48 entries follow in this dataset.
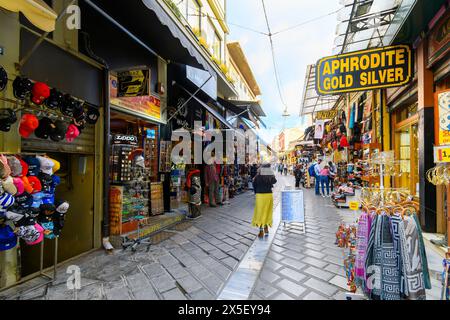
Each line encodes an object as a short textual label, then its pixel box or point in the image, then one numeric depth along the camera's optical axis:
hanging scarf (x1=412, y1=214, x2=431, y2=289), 2.50
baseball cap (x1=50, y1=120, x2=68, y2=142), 3.56
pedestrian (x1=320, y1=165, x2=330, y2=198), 12.05
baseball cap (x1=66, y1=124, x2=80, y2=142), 3.80
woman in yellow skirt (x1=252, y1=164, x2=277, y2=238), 5.48
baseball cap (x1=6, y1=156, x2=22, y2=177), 2.74
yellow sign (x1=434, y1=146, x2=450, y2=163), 3.11
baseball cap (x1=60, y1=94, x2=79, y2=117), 3.71
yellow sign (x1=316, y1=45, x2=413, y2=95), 5.62
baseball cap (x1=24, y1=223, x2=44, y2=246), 2.95
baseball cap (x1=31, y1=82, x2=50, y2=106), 3.28
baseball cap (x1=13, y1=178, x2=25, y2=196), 2.69
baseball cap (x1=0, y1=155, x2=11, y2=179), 2.57
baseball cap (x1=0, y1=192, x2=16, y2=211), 2.53
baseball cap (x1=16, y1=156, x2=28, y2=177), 2.85
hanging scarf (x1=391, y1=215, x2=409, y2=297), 2.51
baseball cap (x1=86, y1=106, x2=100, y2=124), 4.42
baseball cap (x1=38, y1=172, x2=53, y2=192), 3.14
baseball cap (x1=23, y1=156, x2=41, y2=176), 3.03
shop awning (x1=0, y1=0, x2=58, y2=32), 2.38
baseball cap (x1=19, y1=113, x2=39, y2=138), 3.15
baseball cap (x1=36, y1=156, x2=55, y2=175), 3.13
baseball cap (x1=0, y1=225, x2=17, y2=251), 2.68
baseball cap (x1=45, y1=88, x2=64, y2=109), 3.48
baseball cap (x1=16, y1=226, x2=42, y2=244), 2.81
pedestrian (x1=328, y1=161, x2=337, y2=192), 12.94
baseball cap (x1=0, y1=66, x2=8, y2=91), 2.79
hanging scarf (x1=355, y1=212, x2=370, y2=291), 2.78
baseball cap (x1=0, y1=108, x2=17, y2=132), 2.89
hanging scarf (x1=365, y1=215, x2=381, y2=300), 2.64
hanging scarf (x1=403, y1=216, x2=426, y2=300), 2.46
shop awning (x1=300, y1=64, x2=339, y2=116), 13.62
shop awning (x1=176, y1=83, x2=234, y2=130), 8.14
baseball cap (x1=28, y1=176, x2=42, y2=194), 2.95
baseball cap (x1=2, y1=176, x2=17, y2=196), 2.55
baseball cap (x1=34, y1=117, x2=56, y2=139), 3.47
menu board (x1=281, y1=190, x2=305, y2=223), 6.04
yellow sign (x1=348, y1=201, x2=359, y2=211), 3.75
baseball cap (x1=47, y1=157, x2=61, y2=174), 3.30
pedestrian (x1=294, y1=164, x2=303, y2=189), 16.80
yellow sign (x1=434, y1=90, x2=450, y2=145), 3.29
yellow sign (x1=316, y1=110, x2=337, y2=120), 16.91
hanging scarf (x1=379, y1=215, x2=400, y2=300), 2.56
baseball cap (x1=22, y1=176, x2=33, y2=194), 2.82
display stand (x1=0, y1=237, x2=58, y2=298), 3.17
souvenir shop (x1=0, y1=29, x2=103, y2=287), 2.84
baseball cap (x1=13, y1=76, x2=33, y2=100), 3.14
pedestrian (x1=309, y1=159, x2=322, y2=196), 12.48
